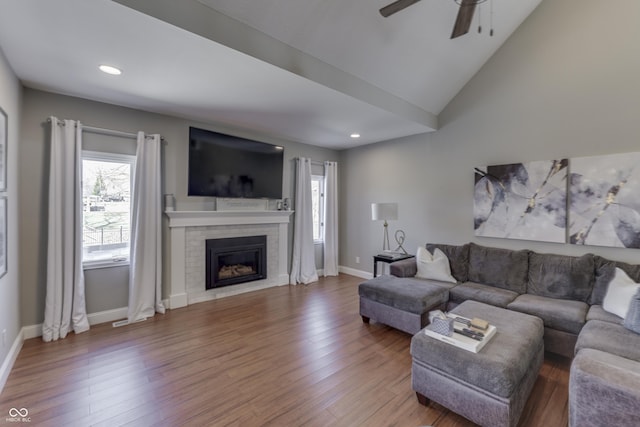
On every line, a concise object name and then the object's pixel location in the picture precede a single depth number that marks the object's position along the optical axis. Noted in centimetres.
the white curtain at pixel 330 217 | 561
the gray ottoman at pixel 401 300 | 296
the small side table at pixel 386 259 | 423
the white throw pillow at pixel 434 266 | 365
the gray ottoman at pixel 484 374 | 168
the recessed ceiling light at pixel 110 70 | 247
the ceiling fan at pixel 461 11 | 195
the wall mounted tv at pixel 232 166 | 391
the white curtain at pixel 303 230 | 512
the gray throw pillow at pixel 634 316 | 217
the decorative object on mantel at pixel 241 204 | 427
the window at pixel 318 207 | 577
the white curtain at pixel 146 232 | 346
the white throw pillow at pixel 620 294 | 243
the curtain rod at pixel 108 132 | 318
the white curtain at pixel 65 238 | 292
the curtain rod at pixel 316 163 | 547
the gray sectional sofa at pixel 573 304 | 134
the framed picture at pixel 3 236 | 222
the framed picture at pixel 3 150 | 220
